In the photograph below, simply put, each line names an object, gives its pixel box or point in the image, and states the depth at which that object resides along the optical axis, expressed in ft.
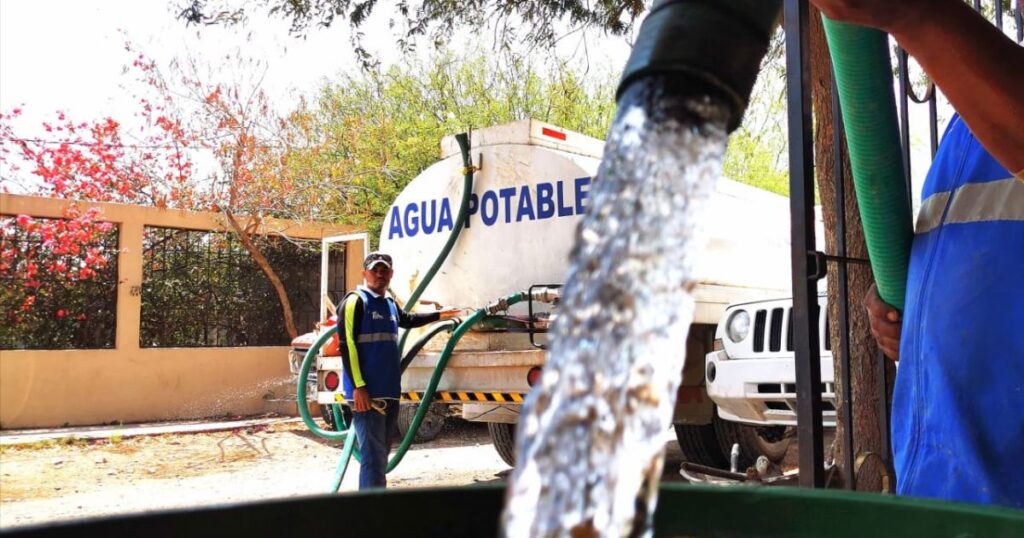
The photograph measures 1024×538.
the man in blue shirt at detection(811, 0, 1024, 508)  3.68
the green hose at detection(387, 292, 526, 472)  18.81
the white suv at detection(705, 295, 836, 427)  16.02
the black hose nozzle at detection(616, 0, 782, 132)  2.46
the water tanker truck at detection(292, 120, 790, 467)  19.27
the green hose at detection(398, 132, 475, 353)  20.57
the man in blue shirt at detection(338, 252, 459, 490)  18.06
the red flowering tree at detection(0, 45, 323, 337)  42.42
